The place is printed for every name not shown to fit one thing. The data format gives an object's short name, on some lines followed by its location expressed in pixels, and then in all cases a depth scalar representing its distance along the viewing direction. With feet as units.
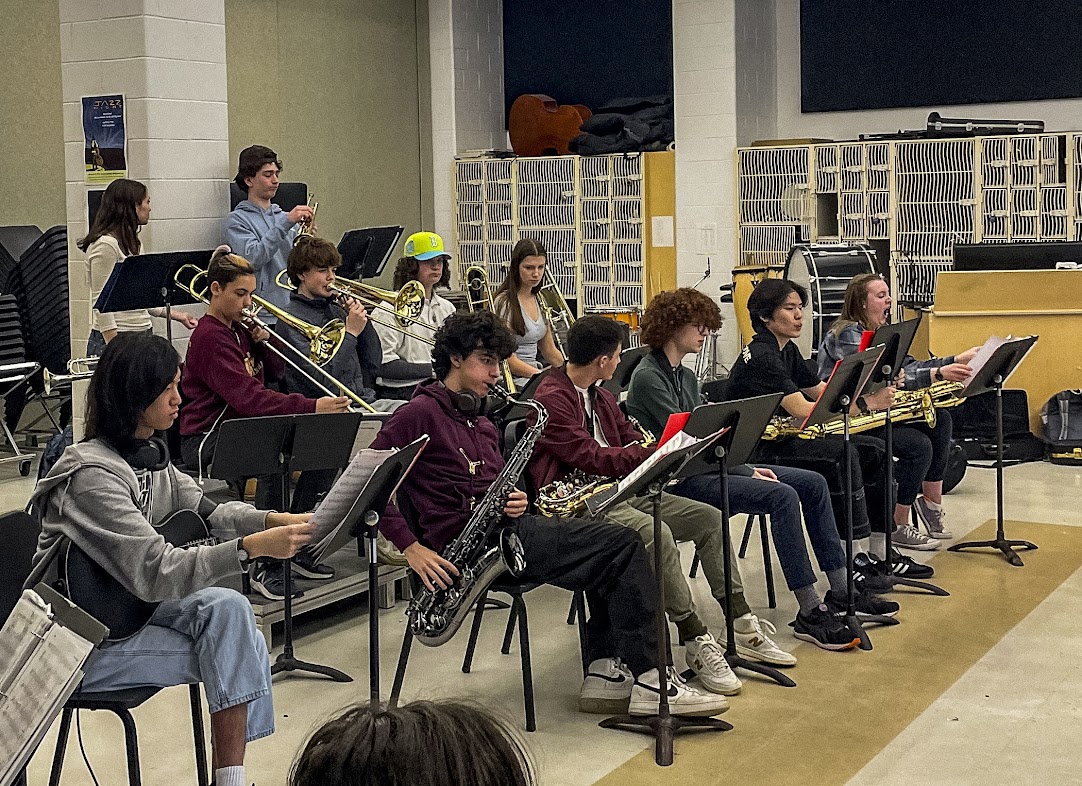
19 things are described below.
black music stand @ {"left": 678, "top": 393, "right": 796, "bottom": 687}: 12.87
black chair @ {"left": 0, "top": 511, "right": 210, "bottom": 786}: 9.17
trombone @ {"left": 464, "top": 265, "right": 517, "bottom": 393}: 21.18
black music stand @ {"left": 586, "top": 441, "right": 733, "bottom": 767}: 11.71
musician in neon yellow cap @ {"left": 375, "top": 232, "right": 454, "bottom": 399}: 19.22
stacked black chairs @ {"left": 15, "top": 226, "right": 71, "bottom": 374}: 25.43
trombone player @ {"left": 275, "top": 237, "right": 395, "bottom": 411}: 17.28
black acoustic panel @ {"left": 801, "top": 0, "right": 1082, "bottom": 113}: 30.96
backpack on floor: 24.12
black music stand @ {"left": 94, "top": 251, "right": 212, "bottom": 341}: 16.02
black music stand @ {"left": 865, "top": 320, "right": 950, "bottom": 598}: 15.79
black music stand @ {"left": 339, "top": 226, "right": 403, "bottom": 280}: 20.42
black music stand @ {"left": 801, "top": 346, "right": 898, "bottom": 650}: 14.65
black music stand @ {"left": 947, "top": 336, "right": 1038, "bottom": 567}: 17.56
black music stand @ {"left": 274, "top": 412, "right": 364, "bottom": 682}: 13.30
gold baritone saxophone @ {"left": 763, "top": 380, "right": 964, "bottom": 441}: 17.30
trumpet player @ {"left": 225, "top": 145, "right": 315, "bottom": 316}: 20.17
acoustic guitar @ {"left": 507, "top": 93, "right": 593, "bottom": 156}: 35.60
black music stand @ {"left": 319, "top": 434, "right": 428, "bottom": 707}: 10.22
